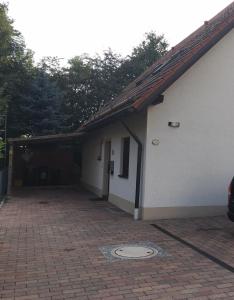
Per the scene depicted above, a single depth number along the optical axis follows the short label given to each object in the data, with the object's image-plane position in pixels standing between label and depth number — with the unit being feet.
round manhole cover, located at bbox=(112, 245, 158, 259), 19.39
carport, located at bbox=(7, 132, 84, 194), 62.03
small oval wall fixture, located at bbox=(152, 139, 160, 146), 29.47
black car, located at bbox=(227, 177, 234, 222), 23.67
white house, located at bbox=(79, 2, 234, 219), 29.43
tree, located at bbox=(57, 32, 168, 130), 80.38
